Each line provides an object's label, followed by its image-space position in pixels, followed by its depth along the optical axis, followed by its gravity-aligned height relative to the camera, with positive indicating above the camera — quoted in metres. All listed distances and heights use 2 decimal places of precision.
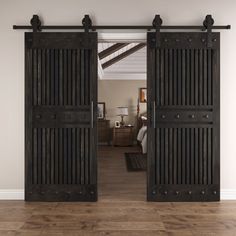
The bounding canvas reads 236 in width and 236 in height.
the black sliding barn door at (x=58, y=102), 4.00 +0.09
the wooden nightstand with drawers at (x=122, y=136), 10.55 -0.81
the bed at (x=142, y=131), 8.41 -0.57
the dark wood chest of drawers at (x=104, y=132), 10.94 -0.72
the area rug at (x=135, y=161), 6.45 -1.11
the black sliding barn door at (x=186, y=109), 4.00 +0.02
